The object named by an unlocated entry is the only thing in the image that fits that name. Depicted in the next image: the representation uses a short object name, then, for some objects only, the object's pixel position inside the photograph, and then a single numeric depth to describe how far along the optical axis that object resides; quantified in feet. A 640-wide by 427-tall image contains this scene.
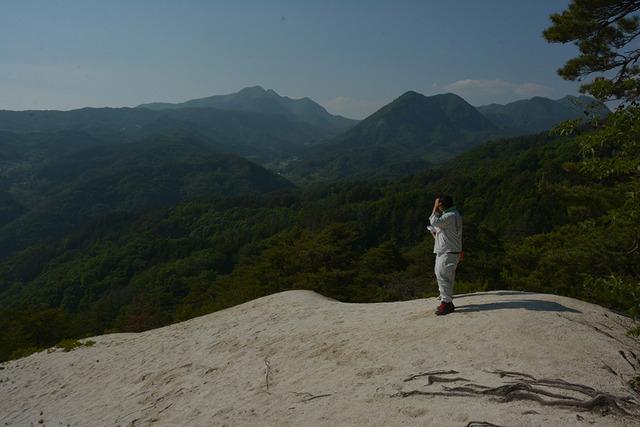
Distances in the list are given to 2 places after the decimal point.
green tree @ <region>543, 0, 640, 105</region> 44.32
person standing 28.27
